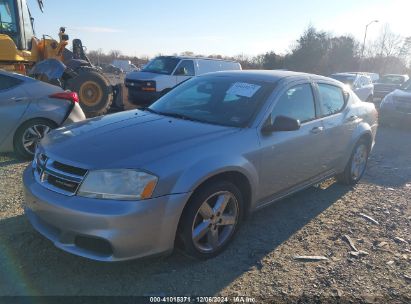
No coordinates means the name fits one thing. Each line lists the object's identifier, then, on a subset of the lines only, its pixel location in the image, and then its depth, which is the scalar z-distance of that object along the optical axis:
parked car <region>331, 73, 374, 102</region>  16.44
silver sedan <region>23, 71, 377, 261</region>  2.97
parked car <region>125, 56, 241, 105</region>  12.68
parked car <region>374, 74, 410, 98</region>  21.56
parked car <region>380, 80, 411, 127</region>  11.98
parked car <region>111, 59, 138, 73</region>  51.08
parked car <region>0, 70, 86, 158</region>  5.96
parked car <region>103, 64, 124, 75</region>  42.91
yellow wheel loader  9.46
